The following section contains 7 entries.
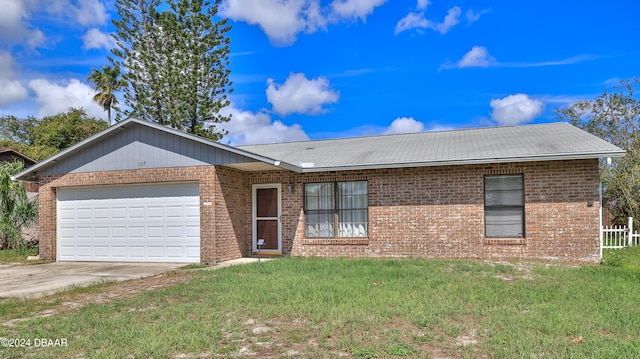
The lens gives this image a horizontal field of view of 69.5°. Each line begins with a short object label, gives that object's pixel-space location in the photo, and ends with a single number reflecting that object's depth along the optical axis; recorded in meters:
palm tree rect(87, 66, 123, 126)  28.83
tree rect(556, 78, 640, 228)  17.55
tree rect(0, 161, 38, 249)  16.17
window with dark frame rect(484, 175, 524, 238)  11.52
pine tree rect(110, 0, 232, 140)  27.83
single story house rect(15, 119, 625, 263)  11.19
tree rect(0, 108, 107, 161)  36.88
